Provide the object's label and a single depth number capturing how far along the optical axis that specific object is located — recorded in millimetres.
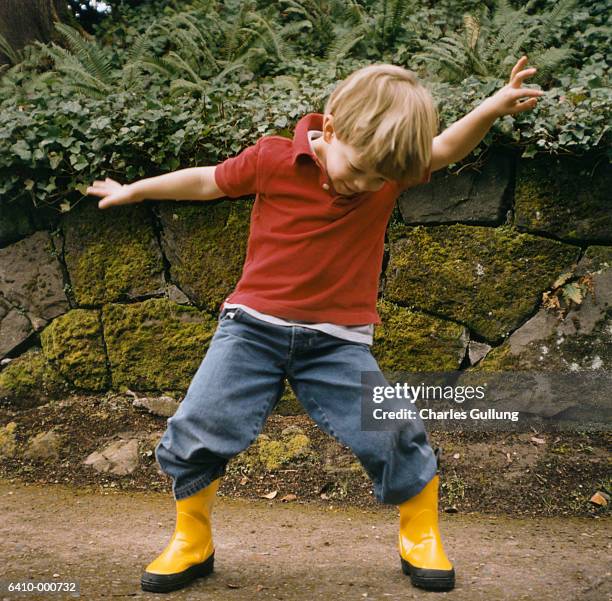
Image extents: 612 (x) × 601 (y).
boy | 2174
